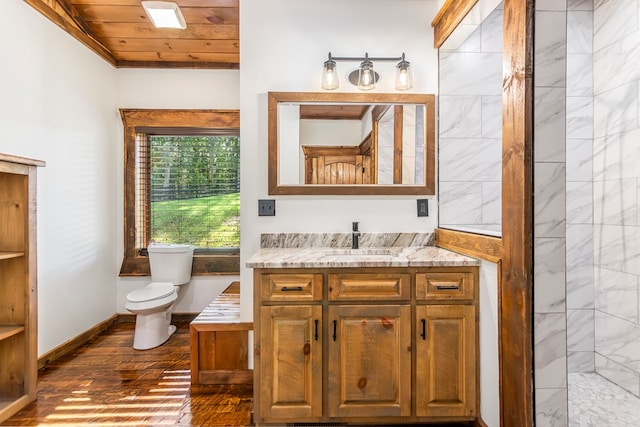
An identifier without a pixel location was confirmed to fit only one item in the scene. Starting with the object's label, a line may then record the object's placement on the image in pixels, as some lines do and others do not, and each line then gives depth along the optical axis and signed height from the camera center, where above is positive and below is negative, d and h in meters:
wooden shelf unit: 1.89 -0.41
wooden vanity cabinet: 1.66 -0.67
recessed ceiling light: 2.31 +1.43
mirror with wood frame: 2.18 +0.46
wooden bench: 2.14 -0.90
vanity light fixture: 2.14 +0.90
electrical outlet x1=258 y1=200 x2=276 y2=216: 2.19 +0.03
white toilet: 2.60 -0.66
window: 3.30 +0.25
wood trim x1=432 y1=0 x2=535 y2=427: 1.32 -0.05
